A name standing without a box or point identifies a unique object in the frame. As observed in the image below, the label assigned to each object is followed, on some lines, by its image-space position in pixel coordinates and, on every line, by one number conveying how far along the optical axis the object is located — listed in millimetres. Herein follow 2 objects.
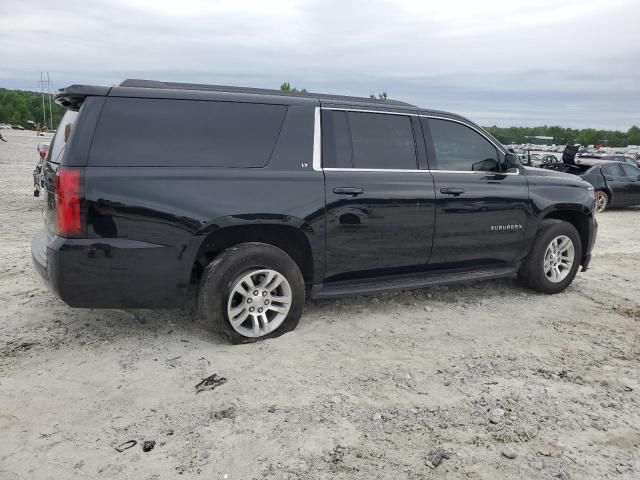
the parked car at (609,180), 13977
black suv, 3734
